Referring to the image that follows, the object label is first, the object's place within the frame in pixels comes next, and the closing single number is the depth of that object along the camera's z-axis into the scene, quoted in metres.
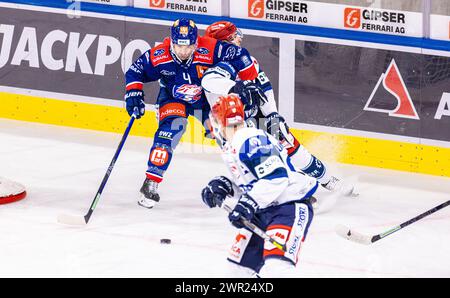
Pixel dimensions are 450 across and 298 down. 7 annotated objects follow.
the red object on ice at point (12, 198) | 17.33
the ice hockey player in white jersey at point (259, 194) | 11.89
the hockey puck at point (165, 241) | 15.67
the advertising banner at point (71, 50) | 21.17
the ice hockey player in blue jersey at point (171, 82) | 17.11
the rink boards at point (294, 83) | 19.05
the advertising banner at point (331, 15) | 19.11
